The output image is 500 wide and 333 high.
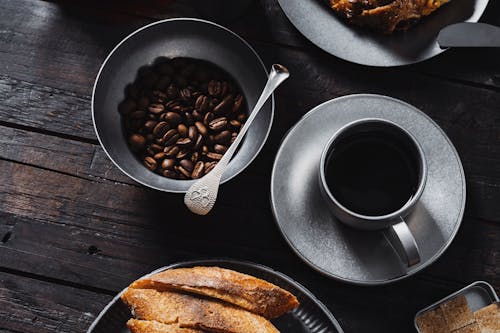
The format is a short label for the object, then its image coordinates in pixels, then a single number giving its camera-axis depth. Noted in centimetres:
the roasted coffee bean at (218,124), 132
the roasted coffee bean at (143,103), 134
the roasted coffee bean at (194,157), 132
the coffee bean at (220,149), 132
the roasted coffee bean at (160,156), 131
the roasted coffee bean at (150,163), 131
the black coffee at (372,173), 119
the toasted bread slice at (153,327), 114
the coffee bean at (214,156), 131
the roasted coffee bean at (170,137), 132
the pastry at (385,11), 133
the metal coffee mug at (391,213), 111
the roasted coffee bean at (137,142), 132
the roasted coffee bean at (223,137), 132
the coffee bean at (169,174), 130
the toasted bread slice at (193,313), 113
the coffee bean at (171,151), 131
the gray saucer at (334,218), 124
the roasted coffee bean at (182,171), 130
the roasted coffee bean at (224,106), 133
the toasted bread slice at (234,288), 115
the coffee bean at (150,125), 133
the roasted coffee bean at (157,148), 132
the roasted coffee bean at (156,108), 133
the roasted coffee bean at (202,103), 134
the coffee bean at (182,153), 131
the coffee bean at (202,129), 132
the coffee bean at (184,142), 131
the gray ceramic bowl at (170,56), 129
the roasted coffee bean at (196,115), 134
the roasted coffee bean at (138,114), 133
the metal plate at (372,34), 134
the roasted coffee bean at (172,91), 134
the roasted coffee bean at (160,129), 132
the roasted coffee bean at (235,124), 133
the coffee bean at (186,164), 130
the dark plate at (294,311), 122
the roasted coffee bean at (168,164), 130
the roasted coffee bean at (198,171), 130
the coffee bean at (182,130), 133
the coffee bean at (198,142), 132
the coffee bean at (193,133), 132
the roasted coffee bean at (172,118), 132
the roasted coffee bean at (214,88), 134
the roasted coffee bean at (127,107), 133
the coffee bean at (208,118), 133
